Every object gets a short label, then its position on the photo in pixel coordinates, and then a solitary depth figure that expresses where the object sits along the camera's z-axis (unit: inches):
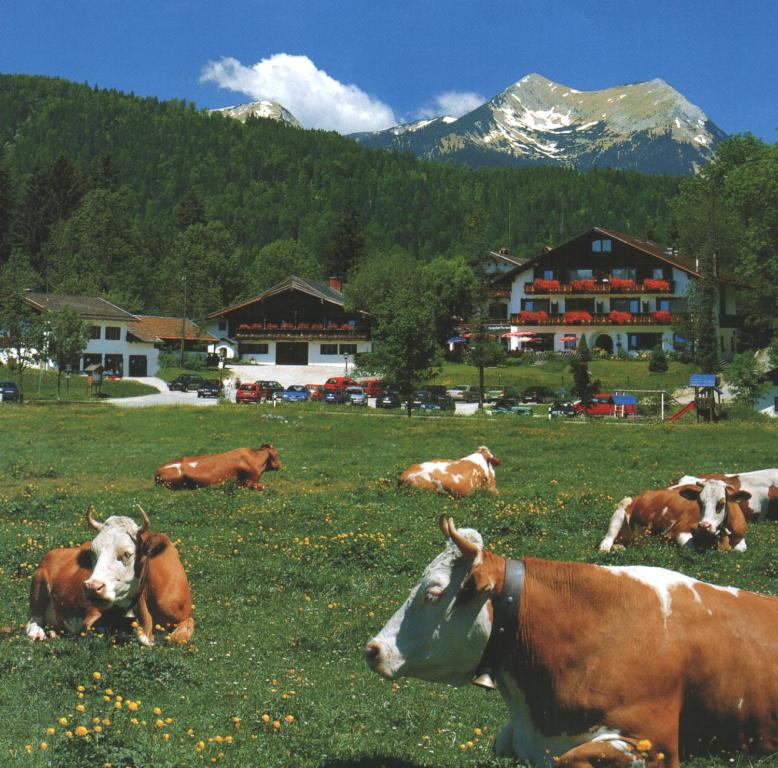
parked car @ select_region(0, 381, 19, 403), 2324.1
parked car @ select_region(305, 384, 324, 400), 2615.7
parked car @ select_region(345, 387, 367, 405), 2540.8
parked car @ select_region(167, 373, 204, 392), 3088.1
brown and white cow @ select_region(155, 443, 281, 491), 900.0
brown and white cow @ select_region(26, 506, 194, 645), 366.0
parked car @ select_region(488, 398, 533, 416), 2203.5
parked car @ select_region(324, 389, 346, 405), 2549.2
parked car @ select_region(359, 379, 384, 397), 2837.1
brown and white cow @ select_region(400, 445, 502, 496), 863.7
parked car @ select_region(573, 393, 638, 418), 2175.2
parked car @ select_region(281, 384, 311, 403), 2614.4
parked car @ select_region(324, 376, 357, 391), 2953.5
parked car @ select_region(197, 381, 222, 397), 2824.8
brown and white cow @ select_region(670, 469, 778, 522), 695.7
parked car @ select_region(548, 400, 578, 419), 2158.0
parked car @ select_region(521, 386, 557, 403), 2603.3
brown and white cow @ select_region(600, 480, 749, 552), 573.3
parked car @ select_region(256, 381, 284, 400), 2634.4
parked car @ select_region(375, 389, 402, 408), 2436.4
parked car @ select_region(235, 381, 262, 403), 2551.7
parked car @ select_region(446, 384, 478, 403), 2657.5
